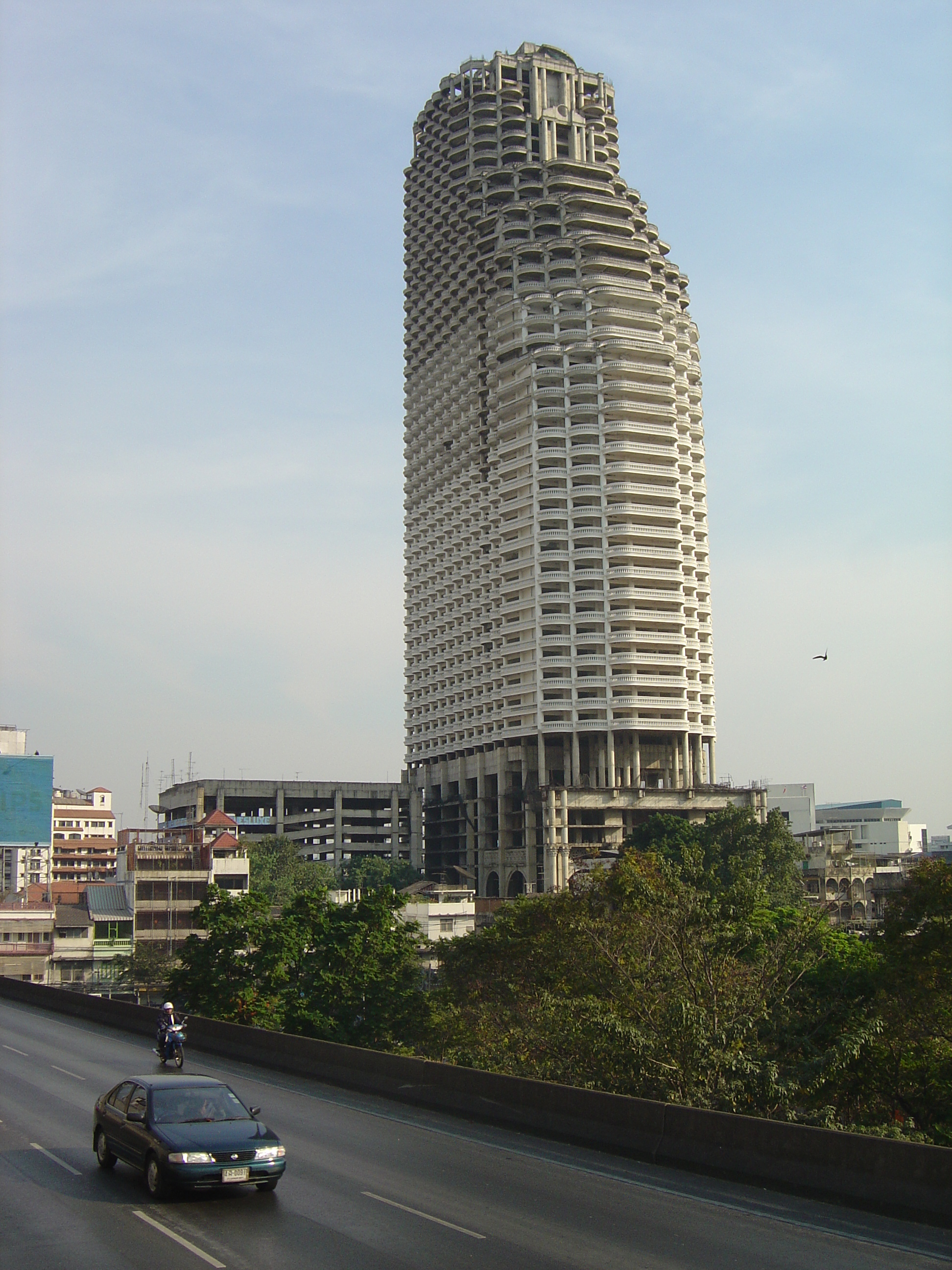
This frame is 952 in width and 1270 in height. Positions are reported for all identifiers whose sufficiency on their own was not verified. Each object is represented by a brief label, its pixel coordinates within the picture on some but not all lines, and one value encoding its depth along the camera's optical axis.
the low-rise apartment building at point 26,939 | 109.50
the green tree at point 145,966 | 95.31
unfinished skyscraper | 144.38
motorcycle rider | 34.12
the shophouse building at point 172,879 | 109.62
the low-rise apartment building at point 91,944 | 111.06
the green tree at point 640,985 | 26.17
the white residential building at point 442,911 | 110.50
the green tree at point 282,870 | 141.12
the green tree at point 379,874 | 162.38
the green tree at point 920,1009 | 31.28
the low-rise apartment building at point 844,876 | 133.62
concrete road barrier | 16.75
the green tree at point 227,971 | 48.91
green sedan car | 17.06
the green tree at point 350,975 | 51.47
